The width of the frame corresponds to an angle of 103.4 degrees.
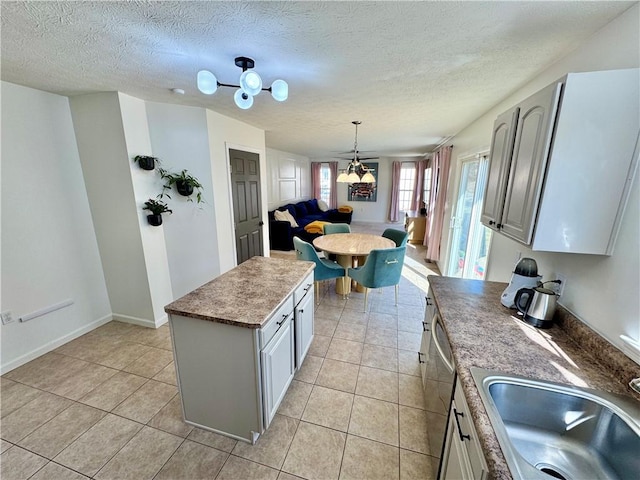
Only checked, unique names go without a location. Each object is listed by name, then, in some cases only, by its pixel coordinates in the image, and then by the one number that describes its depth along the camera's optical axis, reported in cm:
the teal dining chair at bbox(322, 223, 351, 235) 425
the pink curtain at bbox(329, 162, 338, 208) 894
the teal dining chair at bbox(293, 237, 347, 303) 292
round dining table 312
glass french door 304
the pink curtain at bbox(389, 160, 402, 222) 831
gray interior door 338
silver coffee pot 131
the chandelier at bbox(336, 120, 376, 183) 394
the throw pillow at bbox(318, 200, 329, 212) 859
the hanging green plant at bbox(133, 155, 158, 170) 246
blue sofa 553
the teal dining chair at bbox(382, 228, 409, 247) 330
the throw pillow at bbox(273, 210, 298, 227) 565
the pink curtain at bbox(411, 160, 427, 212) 793
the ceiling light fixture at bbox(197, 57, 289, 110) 139
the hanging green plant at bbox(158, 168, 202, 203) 274
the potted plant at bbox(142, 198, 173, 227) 259
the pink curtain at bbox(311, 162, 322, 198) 900
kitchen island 137
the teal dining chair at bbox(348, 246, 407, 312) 281
